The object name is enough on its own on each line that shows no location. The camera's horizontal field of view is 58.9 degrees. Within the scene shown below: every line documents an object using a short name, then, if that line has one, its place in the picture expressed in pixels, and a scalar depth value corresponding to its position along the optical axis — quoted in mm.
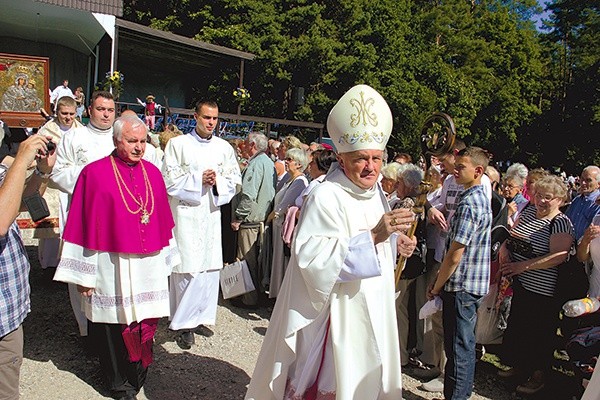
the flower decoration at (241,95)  16734
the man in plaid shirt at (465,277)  3689
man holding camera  2479
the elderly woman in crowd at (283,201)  5793
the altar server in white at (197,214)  5059
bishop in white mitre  2758
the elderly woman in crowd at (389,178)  5301
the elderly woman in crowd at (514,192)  6300
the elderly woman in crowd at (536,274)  4406
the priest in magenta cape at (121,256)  3816
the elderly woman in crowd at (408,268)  4629
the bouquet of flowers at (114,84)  12703
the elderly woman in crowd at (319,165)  5368
